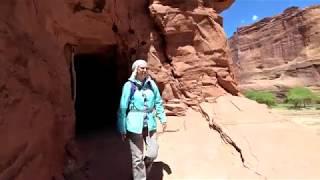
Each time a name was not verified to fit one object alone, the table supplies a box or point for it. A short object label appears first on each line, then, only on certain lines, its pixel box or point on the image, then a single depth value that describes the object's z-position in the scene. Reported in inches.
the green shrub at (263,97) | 687.9
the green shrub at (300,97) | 686.4
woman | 87.2
